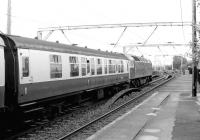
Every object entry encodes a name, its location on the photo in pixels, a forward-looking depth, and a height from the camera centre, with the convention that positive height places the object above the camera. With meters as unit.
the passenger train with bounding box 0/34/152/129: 9.80 -0.01
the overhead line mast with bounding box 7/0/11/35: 15.15 +2.37
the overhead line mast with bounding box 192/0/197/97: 21.07 -0.57
